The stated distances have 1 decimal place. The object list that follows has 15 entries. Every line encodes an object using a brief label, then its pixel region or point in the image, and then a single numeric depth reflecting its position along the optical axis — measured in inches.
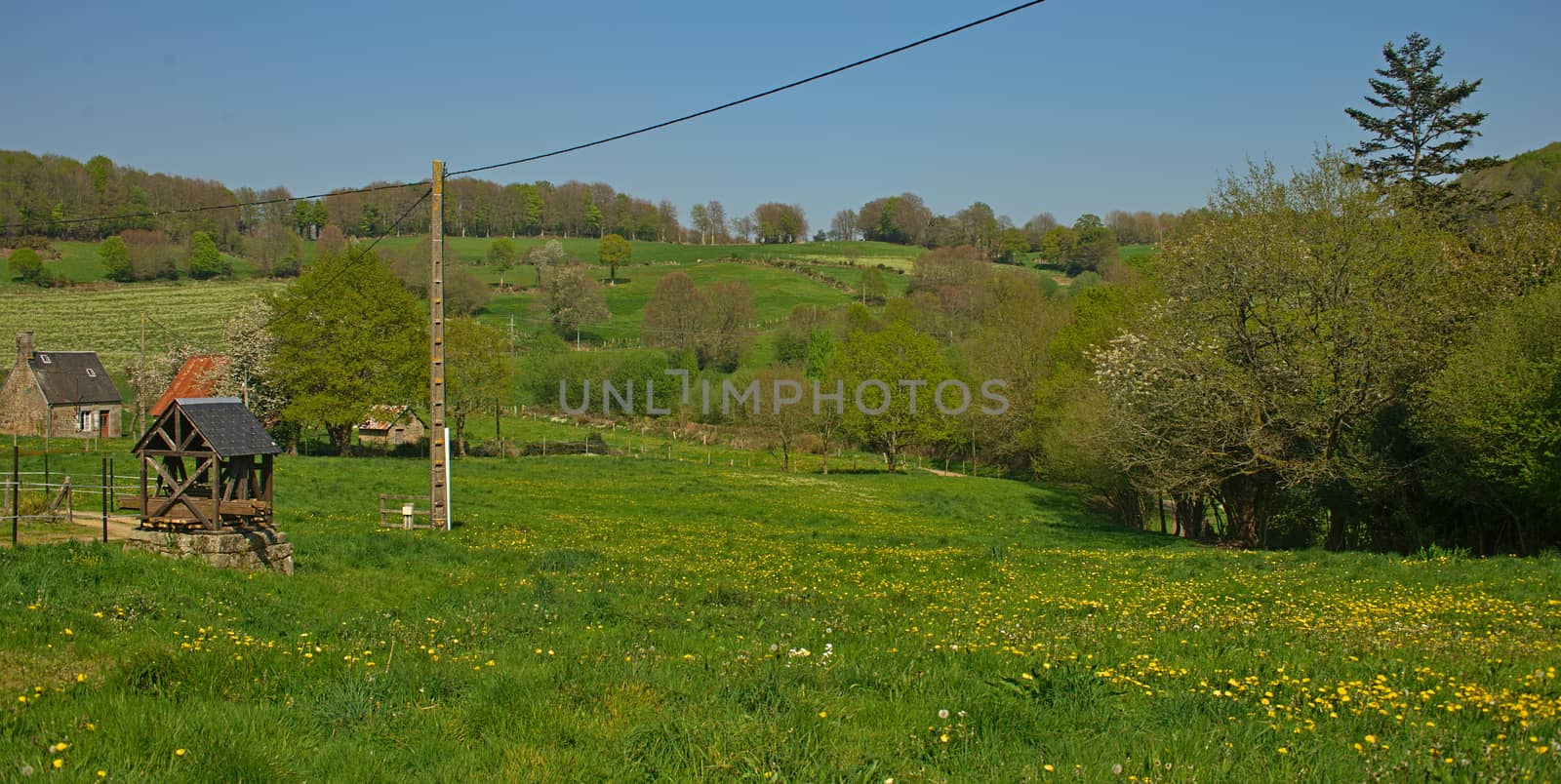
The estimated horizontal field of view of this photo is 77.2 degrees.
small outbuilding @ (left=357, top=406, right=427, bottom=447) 2556.6
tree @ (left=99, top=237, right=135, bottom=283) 4877.0
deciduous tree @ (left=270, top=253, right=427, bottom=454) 2208.4
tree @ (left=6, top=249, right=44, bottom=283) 4616.1
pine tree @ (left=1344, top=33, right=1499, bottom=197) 1784.0
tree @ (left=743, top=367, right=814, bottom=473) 2699.3
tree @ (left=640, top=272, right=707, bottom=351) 4392.2
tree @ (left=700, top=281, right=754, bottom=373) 4343.0
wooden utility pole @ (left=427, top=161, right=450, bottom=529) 959.0
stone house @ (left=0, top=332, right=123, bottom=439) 2532.0
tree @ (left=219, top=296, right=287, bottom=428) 2431.1
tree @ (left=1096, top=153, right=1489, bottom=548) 1083.9
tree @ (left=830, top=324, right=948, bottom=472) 2564.0
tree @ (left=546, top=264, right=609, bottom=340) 4709.6
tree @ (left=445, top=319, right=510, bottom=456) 2546.8
